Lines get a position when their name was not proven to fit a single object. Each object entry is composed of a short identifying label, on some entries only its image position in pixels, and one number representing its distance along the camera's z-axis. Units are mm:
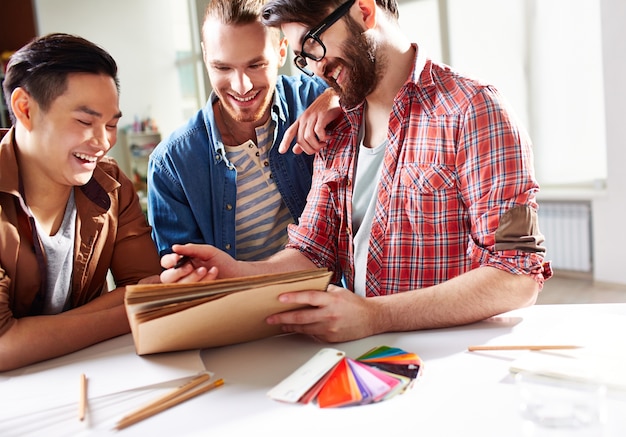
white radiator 4707
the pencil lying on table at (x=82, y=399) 893
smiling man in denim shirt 1805
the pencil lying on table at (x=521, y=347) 977
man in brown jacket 1342
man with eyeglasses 1182
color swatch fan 872
